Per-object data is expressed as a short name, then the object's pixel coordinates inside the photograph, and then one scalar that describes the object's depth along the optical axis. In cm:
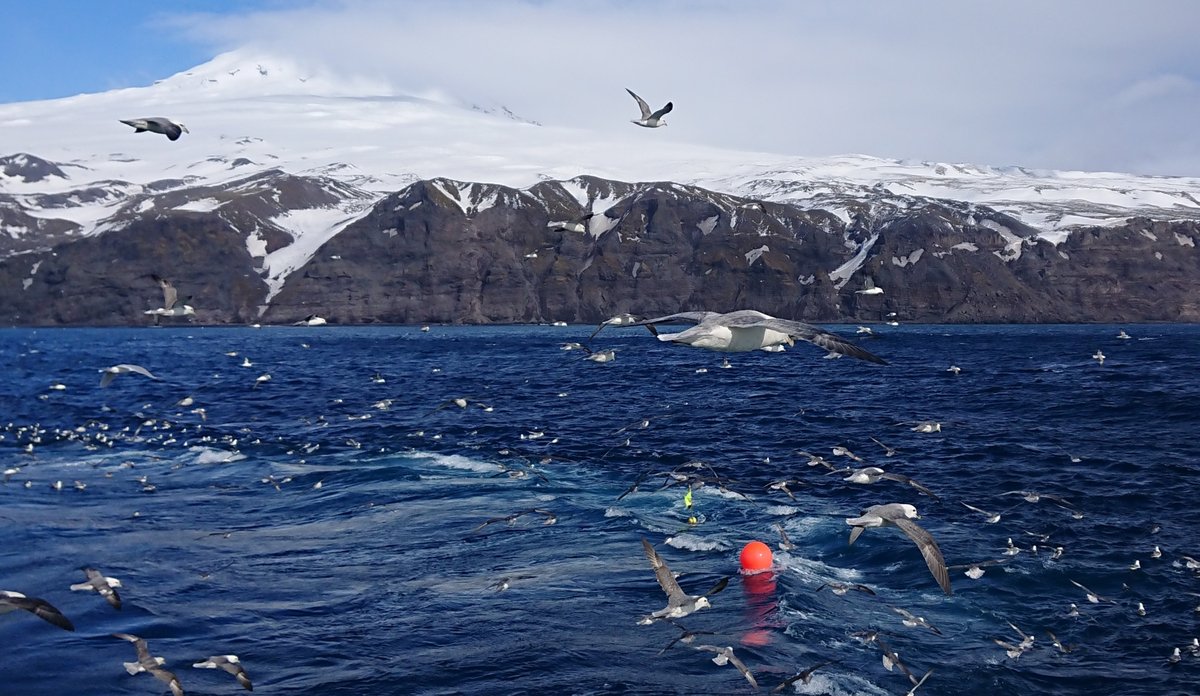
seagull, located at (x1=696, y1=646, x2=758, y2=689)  1477
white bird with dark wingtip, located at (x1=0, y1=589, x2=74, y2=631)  1198
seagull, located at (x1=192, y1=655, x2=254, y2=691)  1449
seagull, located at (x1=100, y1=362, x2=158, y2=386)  2886
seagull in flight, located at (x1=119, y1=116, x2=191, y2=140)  2041
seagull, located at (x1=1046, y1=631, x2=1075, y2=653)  1720
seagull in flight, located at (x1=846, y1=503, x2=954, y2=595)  1579
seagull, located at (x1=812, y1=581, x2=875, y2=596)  2050
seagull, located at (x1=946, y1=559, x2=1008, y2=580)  2058
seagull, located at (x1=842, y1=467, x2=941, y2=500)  2259
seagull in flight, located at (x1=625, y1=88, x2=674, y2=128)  2850
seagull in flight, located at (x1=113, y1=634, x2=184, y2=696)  1455
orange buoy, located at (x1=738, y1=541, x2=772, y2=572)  2138
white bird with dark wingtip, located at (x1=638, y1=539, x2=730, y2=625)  1681
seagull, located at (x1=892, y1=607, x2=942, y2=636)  1841
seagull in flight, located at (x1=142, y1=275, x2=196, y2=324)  3128
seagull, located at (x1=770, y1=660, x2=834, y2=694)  1523
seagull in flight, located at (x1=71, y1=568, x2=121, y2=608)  1579
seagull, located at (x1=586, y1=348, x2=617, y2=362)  3472
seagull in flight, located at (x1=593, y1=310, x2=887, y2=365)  1745
